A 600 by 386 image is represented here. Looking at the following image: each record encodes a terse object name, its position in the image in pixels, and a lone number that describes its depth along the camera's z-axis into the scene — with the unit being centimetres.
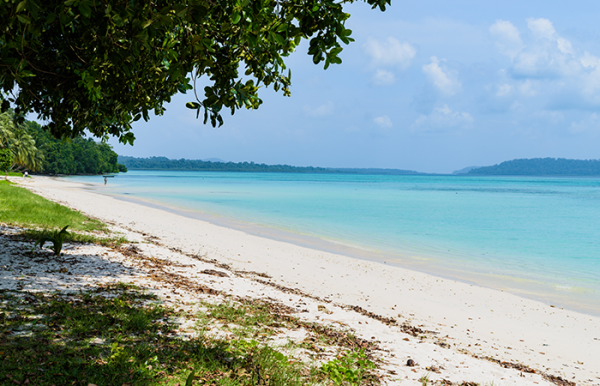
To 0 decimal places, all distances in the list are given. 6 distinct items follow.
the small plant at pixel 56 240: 911
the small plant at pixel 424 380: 488
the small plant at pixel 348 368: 455
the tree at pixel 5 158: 4886
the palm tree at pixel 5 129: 5597
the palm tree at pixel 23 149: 6856
